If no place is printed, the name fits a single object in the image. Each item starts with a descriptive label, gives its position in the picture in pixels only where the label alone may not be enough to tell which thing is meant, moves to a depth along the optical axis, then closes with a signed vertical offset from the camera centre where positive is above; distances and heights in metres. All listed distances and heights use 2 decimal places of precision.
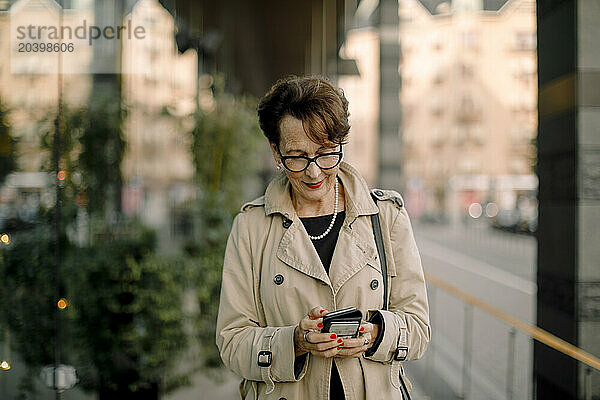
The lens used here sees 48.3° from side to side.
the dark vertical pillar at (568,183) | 2.88 +0.03
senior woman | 1.48 -0.19
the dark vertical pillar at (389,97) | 4.02 +0.56
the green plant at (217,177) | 4.29 +0.09
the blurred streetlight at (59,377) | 3.49 -0.99
